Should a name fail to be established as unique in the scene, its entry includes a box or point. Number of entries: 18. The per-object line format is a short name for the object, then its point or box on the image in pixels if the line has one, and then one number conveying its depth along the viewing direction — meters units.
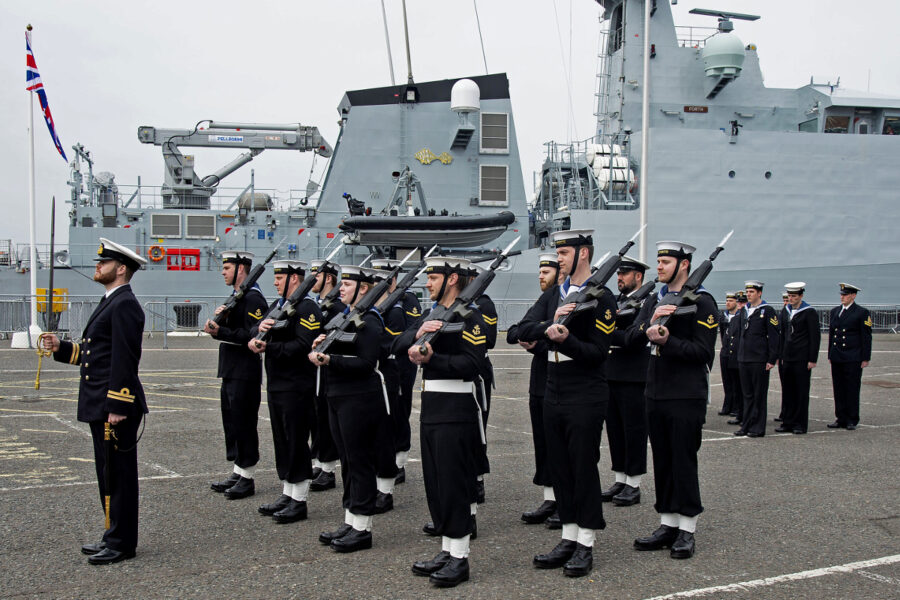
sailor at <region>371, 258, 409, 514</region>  5.41
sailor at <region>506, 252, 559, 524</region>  5.18
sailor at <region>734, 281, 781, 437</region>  9.09
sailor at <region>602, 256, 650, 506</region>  6.01
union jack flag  17.77
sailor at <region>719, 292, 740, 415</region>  11.00
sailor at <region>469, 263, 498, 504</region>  4.99
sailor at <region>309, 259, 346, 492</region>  6.19
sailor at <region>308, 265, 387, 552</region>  4.82
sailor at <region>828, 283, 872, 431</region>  9.66
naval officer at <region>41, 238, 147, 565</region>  4.52
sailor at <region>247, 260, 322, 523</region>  5.53
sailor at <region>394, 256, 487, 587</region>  4.27
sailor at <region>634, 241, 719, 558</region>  4.73
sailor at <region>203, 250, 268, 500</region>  6.04
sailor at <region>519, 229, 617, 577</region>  4.39
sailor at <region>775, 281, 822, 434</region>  9.27
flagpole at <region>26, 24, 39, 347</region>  18.45
